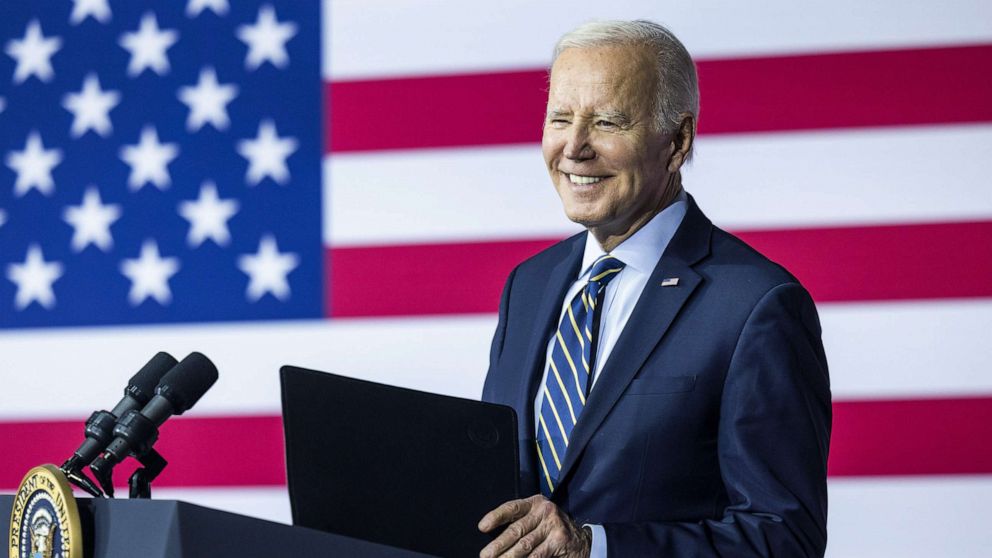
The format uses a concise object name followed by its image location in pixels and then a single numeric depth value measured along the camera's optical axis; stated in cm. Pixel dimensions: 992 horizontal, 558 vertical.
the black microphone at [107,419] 541
